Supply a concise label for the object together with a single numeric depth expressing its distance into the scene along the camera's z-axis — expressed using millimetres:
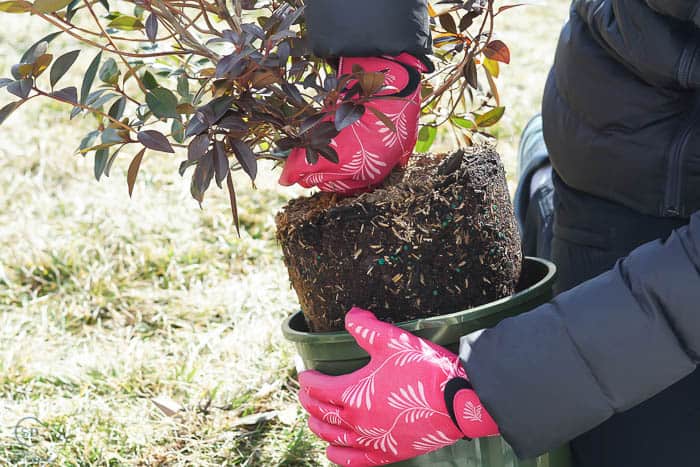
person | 1655
